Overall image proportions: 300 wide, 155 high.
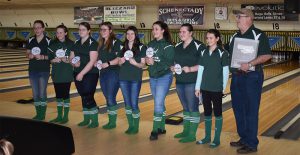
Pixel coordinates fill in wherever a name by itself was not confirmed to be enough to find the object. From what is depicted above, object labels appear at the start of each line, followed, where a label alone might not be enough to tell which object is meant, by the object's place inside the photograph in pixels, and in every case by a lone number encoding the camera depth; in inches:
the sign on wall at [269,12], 699.4
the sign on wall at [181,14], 762.2
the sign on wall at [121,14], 815.9
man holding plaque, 187.2
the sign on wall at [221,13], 745.0
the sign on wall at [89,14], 851.4
